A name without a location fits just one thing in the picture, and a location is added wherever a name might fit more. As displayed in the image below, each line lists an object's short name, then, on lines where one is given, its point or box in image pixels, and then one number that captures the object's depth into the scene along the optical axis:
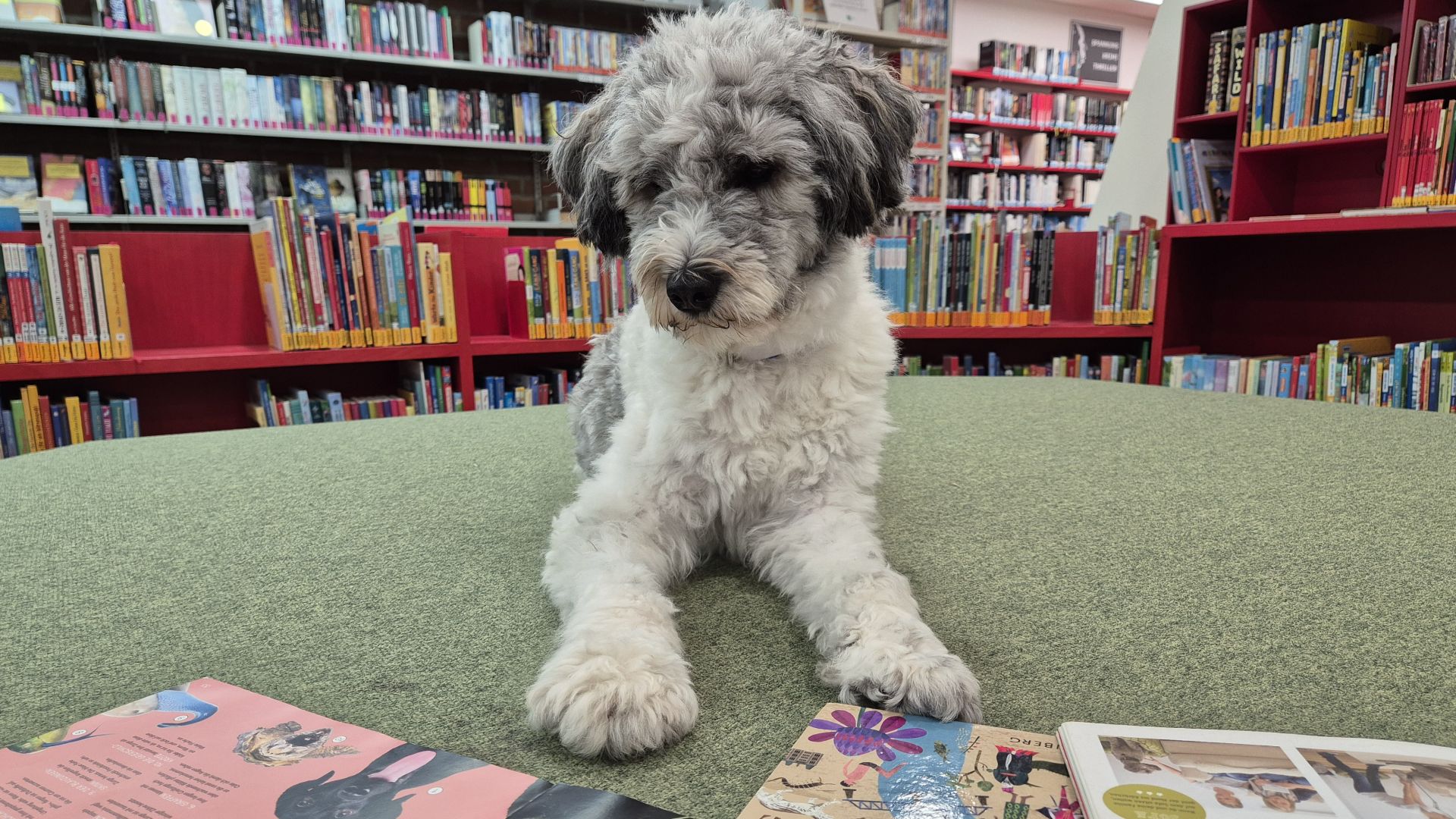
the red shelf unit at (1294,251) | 3.64
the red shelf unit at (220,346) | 2.88
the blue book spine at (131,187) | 4.30
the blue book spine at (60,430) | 2.87
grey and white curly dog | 1.11
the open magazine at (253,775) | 0.68
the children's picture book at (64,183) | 4.25
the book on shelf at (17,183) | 4.20
